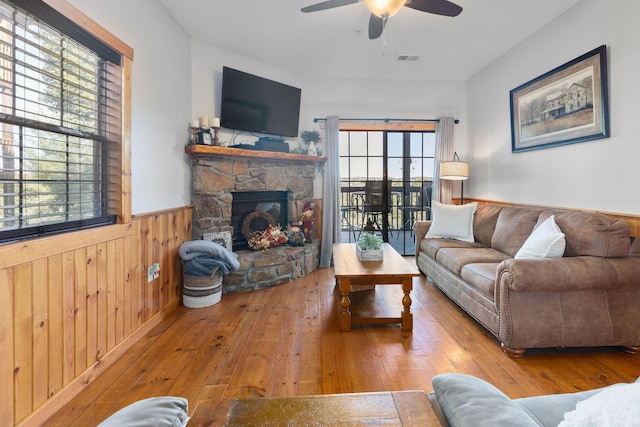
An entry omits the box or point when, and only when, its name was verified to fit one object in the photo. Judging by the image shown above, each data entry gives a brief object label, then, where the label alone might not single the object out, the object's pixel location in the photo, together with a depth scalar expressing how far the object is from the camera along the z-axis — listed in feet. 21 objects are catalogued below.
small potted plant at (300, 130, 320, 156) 14.58
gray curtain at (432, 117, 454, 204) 15.31
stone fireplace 11.30
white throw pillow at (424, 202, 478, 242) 12.32
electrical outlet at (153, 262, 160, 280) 8.70
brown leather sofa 6.70
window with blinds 4.72
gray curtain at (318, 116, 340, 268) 14.96
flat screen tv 12.28
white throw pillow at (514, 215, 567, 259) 7.24
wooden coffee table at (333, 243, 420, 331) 8.01
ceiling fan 6.52
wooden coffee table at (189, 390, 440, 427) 2.19
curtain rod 15.42
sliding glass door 16.20
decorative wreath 12.98
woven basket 9.86
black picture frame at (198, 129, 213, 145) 11.30
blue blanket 9.78
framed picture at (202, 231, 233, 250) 11.33
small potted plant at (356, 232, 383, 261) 9.39
